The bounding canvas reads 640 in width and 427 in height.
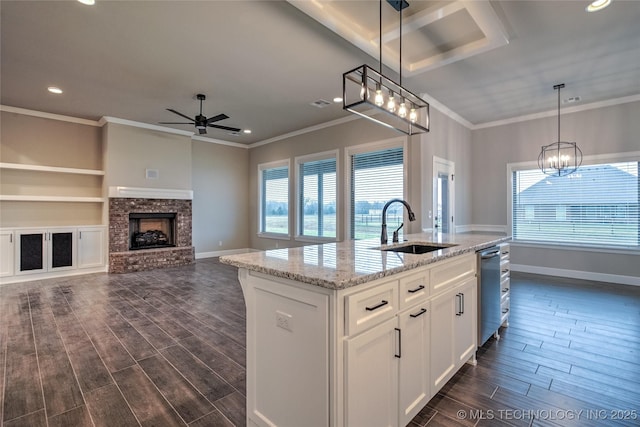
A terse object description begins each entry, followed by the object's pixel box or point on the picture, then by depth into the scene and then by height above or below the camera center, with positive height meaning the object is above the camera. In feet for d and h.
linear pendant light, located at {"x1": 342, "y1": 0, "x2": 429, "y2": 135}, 6.91 +2.82
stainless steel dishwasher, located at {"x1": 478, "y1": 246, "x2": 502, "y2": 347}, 8.38 -2.22
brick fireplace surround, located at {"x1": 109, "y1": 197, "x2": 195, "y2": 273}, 19.83 -1.64
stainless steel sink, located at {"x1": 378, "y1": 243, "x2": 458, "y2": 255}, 8.82 -0.97
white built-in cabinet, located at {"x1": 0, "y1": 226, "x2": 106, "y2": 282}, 17.01 -2.07
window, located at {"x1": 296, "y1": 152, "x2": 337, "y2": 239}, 21.16 +1.41
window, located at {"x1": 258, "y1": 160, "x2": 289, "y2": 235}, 24.85 +1.46
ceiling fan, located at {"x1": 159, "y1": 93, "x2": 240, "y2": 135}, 15.66 +4.85
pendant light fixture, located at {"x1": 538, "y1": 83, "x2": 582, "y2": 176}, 16.62 +3.20
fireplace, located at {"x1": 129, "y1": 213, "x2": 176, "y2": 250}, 21.52 -1.11
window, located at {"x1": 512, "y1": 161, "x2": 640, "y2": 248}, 16.58 +0.53
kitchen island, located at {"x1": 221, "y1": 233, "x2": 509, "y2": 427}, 4.32 -1.93
